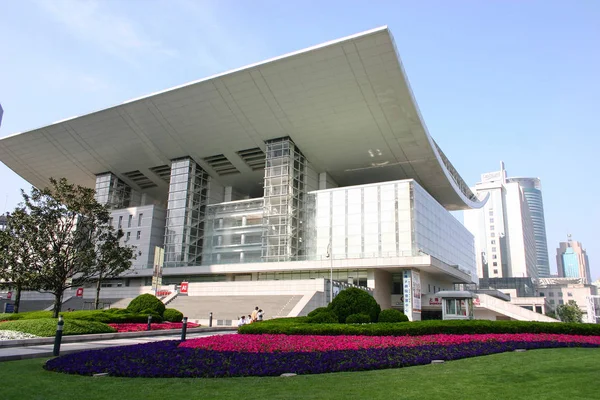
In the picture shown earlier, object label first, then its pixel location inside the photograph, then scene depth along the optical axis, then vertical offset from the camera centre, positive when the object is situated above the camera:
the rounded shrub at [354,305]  18.00 -0.03
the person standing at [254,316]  25.78 -0.79
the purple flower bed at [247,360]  7.94 -1.12
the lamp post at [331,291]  35.19 +0.96
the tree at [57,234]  26.70 +3.73
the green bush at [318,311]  18.55 -0.30
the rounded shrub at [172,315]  26.45 -0.83
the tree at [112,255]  31.41 +3.00
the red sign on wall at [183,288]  43.34 +1.15
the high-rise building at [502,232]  142.88 +23.17
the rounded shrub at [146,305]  25.92 -0.29
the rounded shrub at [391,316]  17.52 -0.41
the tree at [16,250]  26.95 +2.73
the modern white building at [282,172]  39.34 +14.27
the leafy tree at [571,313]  80.94 -0.71
